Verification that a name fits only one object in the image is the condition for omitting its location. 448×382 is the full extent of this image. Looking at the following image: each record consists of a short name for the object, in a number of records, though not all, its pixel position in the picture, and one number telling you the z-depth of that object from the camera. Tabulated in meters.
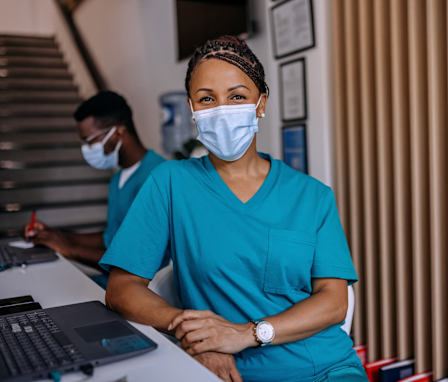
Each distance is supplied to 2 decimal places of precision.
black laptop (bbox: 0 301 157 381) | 0.83
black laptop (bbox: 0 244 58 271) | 1.75
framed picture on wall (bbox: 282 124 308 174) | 2.44
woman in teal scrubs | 1.15
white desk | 0.83
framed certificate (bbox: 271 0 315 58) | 2.34
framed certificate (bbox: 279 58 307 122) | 2.42
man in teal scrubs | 2.06
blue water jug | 3.48
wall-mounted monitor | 2.95
